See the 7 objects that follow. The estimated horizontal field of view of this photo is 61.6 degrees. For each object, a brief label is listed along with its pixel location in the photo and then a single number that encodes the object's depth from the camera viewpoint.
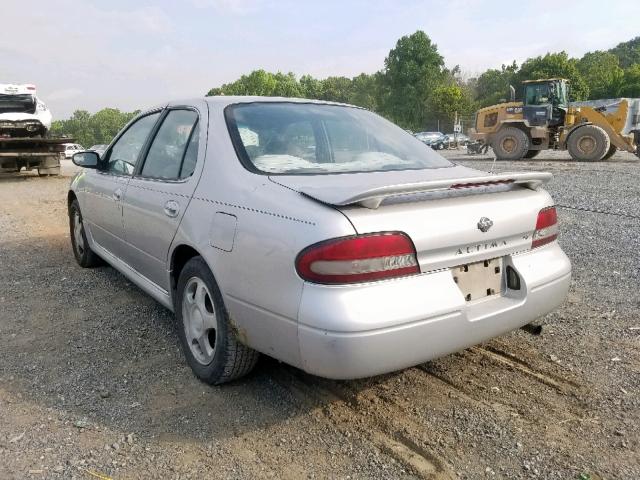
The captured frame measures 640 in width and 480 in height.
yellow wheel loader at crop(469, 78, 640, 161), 17.36
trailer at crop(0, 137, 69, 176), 13.91
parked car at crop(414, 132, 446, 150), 36.47
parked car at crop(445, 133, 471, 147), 37.03
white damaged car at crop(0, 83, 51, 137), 14.33
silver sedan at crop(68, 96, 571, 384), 2.16
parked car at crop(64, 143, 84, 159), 40.22
